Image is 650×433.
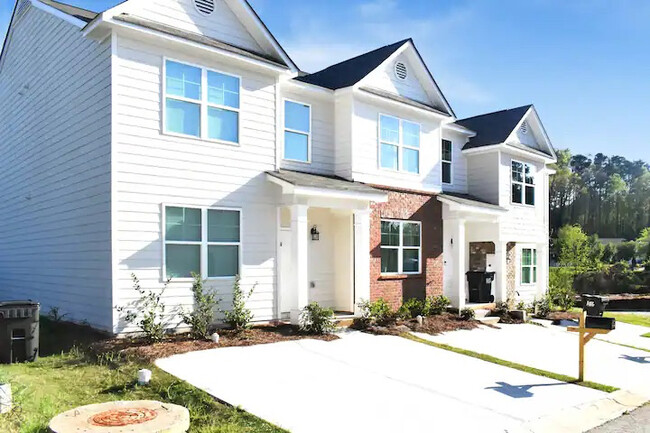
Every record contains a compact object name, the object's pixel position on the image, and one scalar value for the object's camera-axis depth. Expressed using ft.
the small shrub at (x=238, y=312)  39.22
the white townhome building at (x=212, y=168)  36.81
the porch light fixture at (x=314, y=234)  49.14
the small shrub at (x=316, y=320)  41.04
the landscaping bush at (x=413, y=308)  49.83
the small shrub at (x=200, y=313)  36.55
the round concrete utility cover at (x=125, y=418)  19.04
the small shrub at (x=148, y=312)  34.65
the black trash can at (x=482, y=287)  64.08
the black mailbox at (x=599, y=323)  31.86
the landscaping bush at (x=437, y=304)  53.26
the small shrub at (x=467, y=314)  54.29
